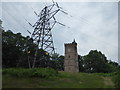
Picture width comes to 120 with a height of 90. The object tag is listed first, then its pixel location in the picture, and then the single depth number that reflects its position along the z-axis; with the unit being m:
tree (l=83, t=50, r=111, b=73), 30.50
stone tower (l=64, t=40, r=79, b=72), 25.31
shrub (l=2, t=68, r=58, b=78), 6.32
